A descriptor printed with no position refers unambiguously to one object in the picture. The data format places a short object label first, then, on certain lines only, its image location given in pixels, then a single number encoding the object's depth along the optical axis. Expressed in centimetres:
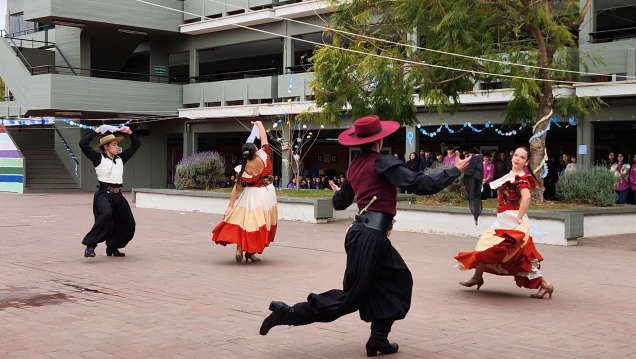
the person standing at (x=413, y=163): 2139
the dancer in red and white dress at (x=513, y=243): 804
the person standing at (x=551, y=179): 2180
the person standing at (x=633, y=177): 1934
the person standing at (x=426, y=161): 2149
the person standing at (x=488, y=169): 1952
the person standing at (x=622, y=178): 1941
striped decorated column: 3228
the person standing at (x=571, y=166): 1964
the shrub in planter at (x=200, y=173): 2353
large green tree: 1522
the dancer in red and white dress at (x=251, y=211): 1076
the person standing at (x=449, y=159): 1816
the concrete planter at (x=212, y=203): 1834
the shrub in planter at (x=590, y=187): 1616
